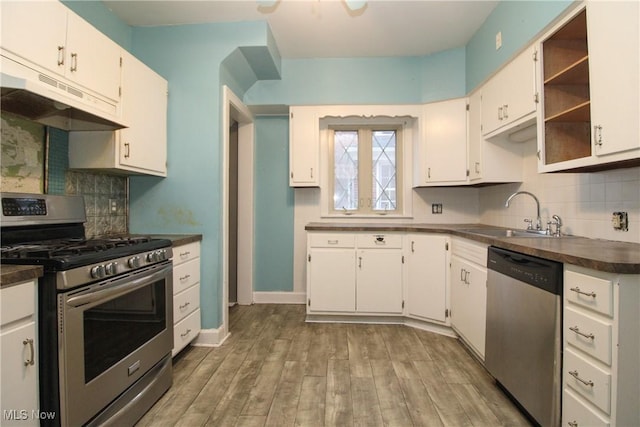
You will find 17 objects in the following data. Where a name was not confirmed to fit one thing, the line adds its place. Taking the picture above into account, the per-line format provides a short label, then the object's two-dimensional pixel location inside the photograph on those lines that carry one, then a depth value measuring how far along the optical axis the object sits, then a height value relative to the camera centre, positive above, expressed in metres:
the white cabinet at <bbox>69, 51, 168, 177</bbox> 2.04 +0.52
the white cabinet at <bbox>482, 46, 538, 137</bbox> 1.99 +0.85
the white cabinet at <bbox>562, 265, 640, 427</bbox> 1.12 -0.52
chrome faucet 2.26 -0.02
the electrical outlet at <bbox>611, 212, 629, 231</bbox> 1.65 -0.04
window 3.58 +0.54
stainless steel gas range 1.19 -0.46
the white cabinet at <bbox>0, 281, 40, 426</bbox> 1.03 -0.50
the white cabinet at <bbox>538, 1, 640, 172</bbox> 1.32 +0.63
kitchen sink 2.17 -0.15
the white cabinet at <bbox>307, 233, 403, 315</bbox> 2.91 -0.58
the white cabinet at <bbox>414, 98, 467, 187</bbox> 3.00 +0.68
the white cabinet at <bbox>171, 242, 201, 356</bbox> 2.14 -0.61
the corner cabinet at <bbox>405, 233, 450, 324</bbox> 2.70 -0.58
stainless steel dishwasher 1.38 -0.60
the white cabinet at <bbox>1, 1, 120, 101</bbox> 1.40 +0.88
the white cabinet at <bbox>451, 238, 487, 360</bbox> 2.11 -0.60
